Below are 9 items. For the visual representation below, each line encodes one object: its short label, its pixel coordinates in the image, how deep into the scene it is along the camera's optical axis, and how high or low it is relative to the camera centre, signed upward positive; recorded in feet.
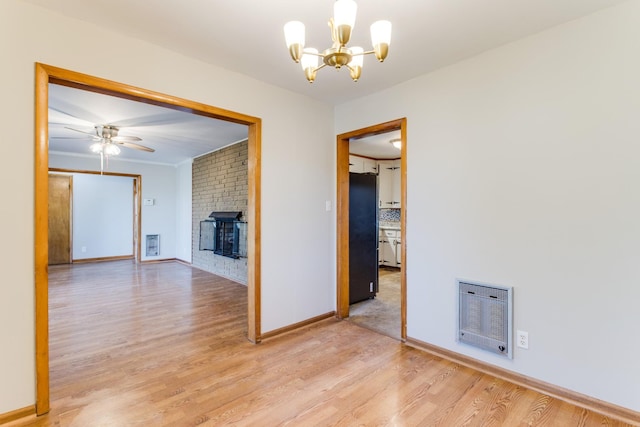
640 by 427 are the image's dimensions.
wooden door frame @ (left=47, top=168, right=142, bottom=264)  22.77 +0.57
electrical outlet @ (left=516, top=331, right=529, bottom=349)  7.29 -3.12
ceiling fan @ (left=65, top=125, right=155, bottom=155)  13.91 +3.58
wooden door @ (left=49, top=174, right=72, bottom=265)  22.78 -0.62
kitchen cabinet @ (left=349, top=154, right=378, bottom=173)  20.75 +3.33
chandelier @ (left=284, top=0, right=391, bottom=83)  4.38 +2.70
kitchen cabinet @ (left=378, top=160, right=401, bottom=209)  22.75 +2.11
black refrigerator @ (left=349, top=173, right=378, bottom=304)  13.60 -1.18
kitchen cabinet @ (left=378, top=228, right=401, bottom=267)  21.57 -2.66
